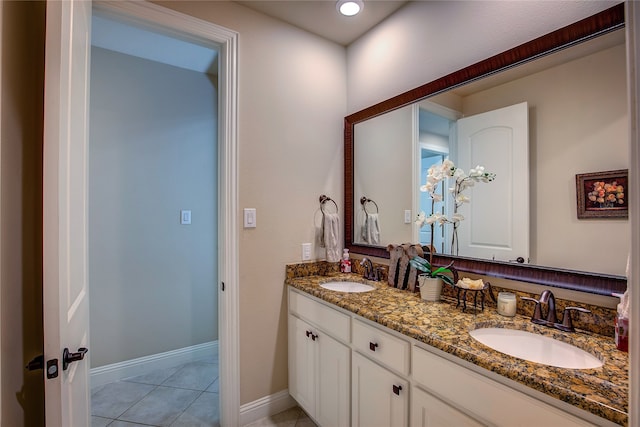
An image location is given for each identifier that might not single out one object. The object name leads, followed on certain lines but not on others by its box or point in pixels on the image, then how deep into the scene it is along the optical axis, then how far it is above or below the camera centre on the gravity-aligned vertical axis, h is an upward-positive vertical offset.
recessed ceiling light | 1.77 +1.20
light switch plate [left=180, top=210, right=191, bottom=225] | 2.65 -0.02
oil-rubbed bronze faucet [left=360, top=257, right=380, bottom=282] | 1.99 -0.36
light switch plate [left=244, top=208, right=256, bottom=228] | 1.86 -0.02
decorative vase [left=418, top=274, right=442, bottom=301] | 1.50 -0.35
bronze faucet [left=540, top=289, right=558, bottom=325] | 1.17 -0.34
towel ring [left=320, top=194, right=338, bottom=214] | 2.18 +0.10
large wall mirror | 1.10 +0.29
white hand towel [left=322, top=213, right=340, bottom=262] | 2.10 -0.14
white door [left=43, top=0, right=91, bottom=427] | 0.85 +0.03
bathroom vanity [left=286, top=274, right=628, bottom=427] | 0.80 -0.51
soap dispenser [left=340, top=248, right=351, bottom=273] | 2.18 -0.34
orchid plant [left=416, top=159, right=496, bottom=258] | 1.51 +0.14
